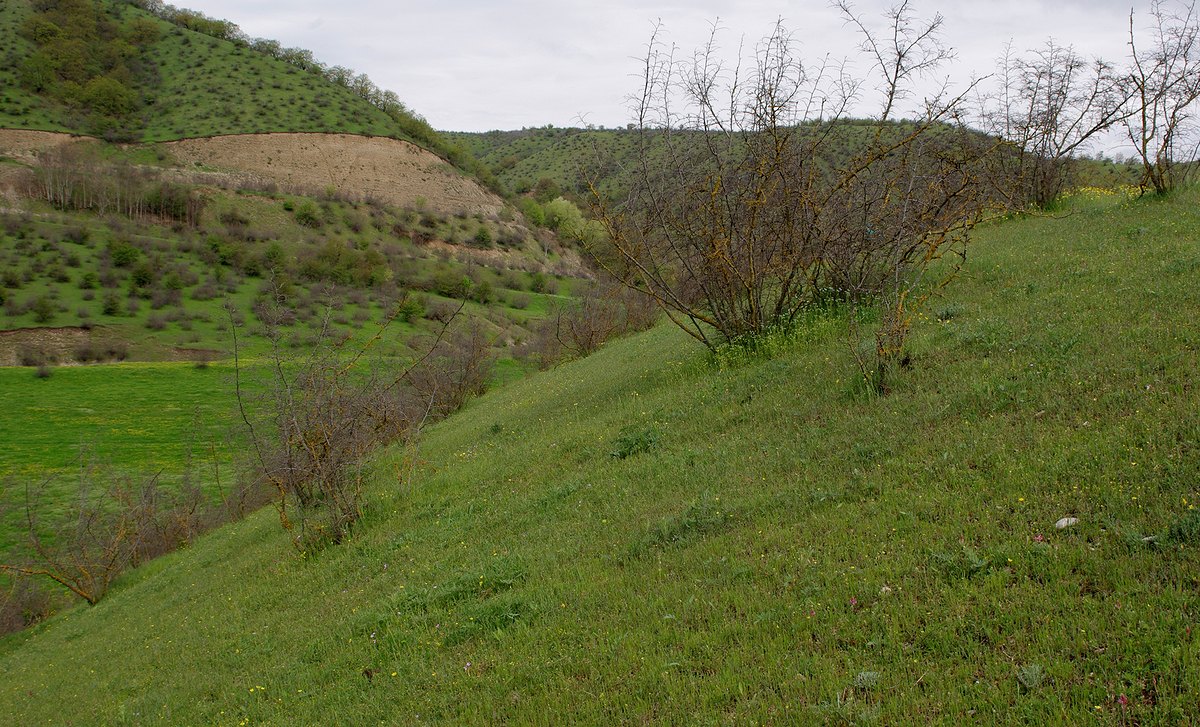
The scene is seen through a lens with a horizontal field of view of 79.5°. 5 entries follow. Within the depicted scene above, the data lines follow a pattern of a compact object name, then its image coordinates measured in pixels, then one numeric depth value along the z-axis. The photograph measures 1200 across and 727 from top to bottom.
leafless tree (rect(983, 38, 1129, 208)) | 18.36
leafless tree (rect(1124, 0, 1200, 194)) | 13.79
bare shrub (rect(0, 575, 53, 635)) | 18.73
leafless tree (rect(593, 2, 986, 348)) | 10.65
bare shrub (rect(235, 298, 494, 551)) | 9.87
